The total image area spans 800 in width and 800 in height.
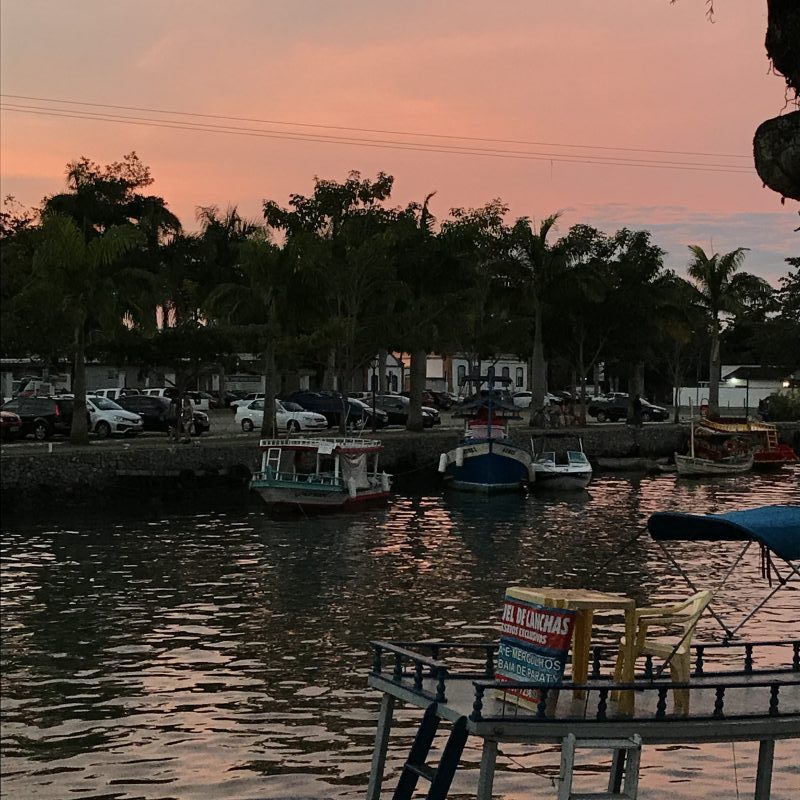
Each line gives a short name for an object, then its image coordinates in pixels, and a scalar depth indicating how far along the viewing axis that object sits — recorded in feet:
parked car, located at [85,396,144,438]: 214.48
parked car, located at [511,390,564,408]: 370.02
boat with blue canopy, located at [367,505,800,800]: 35.09
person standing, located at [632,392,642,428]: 273.95
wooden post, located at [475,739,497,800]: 34.86
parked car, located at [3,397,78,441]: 200.75
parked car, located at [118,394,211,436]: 223.92
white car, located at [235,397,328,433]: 241.35
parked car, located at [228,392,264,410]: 253.44
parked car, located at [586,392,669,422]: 322.55
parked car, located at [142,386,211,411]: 287.01
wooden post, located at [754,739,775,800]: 40.37
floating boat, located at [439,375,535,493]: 201.26
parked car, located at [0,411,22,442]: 197.16
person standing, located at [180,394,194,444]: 199.21
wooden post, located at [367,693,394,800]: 39.17
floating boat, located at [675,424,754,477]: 231.50
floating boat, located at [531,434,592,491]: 207.10
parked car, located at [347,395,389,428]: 255.29
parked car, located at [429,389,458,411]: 355.73
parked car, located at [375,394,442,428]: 266.98
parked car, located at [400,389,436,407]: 352.08
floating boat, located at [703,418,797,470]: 248.73
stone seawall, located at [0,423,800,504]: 169.99
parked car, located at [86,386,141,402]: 264.52
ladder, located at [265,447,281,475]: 171.57
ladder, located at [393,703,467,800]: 36.04
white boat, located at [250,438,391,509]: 169.07
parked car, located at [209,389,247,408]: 343.79
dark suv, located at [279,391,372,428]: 259.39
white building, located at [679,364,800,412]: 418.92
